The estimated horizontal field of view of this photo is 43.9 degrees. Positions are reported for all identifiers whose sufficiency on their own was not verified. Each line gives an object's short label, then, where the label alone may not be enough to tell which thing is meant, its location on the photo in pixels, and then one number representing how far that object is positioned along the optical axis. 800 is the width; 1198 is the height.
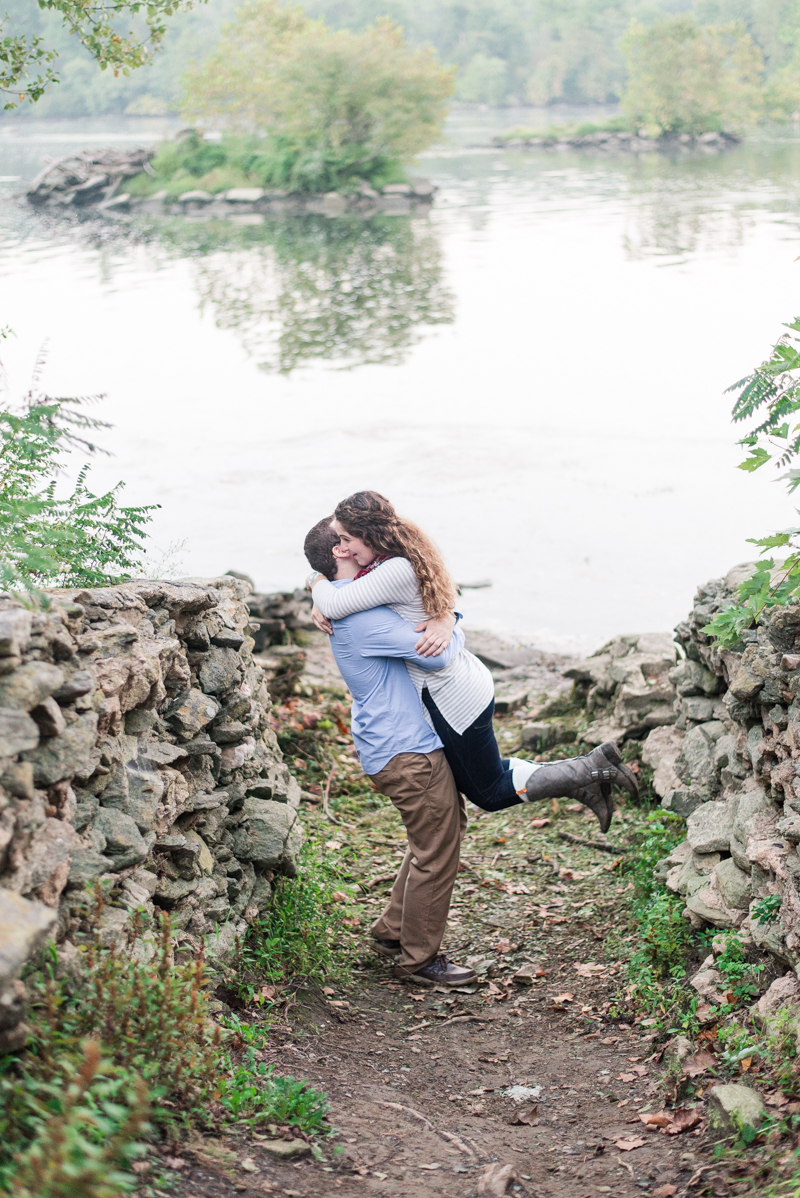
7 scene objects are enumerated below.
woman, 4.02
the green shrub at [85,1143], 1.85
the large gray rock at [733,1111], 2.82
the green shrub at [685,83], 58.34
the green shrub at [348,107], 41.31
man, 4.05
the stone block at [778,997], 3.20
